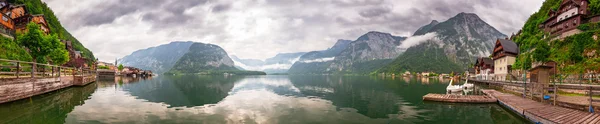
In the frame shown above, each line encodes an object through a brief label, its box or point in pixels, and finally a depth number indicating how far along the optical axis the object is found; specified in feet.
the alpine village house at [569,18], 173.88
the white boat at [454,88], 132.88
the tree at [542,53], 167.94
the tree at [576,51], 139.23
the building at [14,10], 184.33
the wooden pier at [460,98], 93.20
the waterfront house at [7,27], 166.37
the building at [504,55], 230.68
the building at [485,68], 286.87
